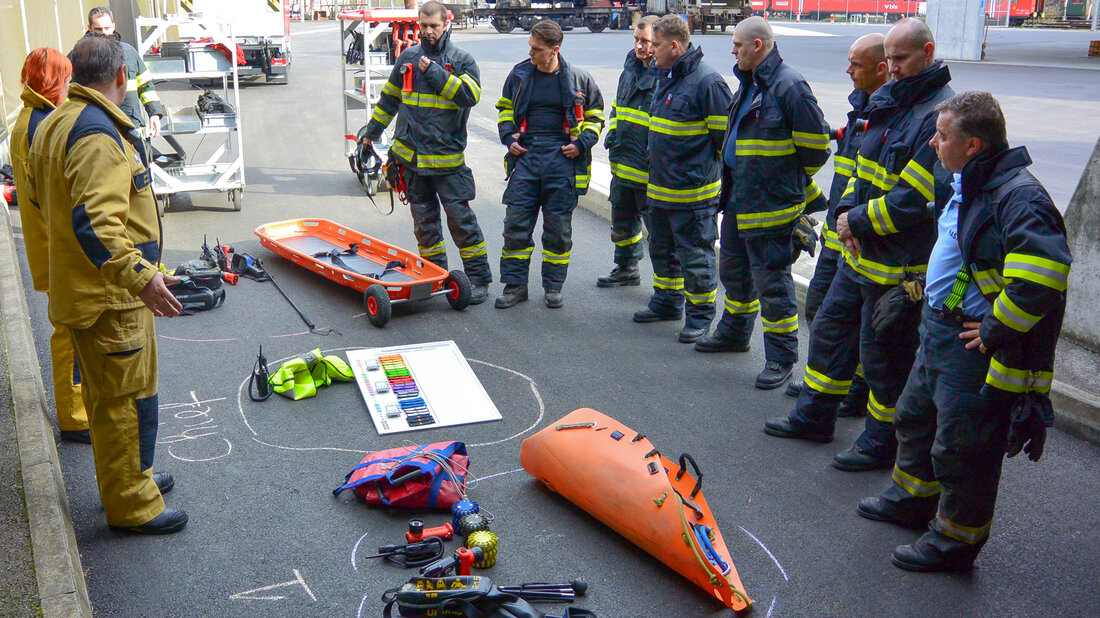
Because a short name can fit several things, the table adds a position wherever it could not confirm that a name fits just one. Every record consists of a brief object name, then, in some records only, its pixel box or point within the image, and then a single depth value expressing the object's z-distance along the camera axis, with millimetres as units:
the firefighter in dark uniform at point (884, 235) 4379
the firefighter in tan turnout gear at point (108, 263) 3623
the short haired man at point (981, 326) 3426
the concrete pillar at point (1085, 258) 6094
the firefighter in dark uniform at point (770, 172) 5605
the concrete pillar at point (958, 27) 28406
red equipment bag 4387
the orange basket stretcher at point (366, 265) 7176
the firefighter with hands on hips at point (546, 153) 7230
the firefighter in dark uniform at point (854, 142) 5133
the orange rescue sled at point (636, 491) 3768
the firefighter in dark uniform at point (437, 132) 7309
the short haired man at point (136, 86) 8820
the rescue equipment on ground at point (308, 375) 5766
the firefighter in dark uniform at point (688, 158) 6523
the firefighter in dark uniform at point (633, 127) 7137
